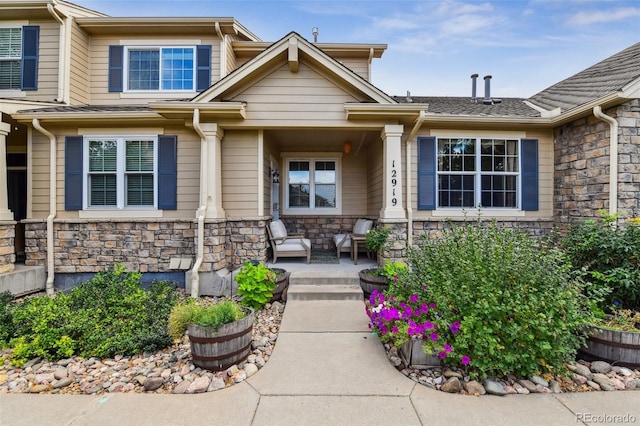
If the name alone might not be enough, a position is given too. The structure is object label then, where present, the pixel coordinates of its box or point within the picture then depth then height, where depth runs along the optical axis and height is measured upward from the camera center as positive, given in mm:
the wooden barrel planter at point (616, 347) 2809 -1325
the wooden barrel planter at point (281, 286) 4645 -1248
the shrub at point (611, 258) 3365 -569
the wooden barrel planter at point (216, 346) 2826 -1350
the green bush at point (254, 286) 4176 -1093
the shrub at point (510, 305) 2564 -861
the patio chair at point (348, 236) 6424 -575
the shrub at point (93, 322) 3242 -1430
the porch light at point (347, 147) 6896 +1592
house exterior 5125 +1303
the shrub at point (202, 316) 2934 -1167
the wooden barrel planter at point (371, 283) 4613 -1154
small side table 6020 -665
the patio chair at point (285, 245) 5969 -698
